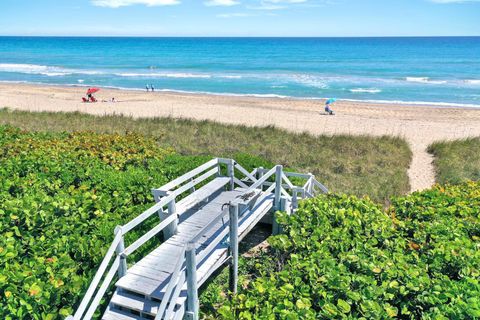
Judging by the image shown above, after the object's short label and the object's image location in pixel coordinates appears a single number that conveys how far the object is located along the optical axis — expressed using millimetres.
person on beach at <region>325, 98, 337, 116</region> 29438
